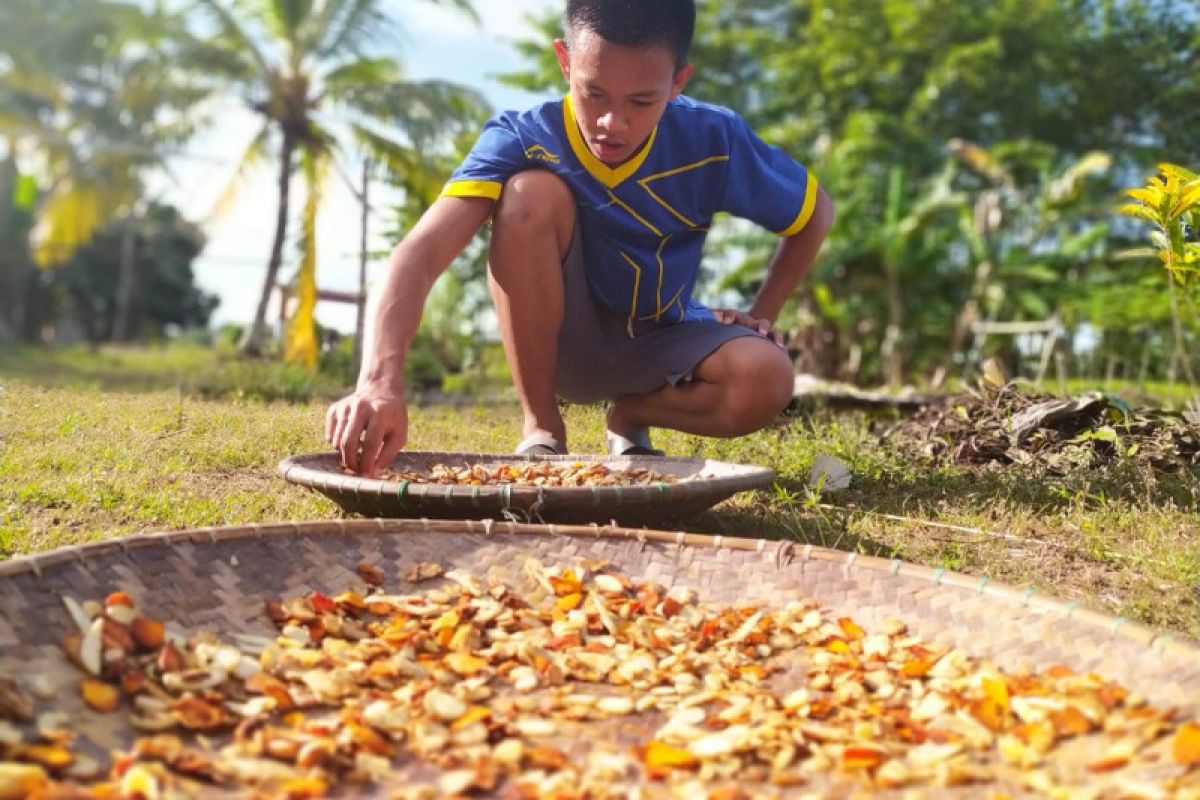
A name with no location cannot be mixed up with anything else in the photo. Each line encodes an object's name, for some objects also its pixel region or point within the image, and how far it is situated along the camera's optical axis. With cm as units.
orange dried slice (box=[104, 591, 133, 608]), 125
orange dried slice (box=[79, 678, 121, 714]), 112
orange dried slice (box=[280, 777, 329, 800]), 98
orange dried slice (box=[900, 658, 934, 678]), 130
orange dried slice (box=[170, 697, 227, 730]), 111
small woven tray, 179
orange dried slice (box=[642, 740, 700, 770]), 107
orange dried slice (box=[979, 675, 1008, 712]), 117
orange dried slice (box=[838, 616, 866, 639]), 142
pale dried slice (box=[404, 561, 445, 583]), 157
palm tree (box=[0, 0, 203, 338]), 1148
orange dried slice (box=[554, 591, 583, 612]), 151
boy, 204
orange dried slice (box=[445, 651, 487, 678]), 131
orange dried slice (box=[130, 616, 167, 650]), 123
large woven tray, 116
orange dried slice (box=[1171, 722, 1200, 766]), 95
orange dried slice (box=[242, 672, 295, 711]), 119
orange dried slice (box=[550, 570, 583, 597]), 154
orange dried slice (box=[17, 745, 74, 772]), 97
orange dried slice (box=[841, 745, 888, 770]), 107
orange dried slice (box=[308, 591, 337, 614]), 143
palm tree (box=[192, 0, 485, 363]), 1113
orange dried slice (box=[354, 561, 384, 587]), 155
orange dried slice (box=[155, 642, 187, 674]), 119
